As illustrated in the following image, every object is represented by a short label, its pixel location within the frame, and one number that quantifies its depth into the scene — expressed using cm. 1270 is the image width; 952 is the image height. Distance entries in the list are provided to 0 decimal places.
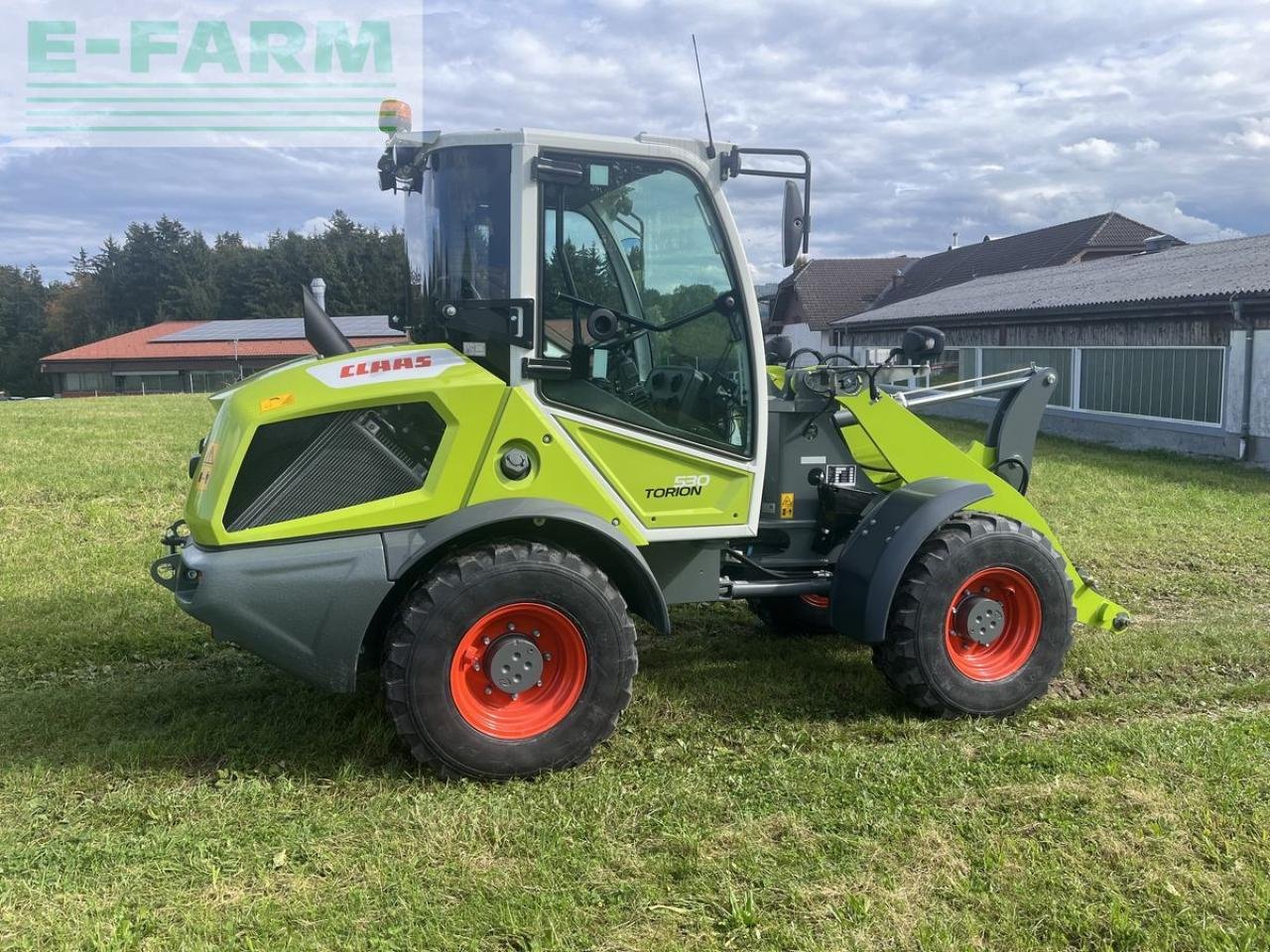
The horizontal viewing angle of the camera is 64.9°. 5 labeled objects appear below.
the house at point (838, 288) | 4669
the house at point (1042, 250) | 3638
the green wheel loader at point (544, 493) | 377
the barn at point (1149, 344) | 1398
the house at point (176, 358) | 4994
